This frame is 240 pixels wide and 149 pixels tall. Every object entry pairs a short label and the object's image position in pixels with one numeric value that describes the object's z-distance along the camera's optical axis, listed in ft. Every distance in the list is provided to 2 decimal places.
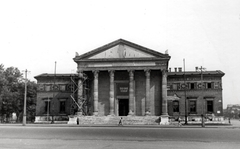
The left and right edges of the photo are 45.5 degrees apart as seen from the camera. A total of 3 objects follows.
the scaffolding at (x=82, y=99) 183.56
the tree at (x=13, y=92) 234.79
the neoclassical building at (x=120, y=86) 177.78
